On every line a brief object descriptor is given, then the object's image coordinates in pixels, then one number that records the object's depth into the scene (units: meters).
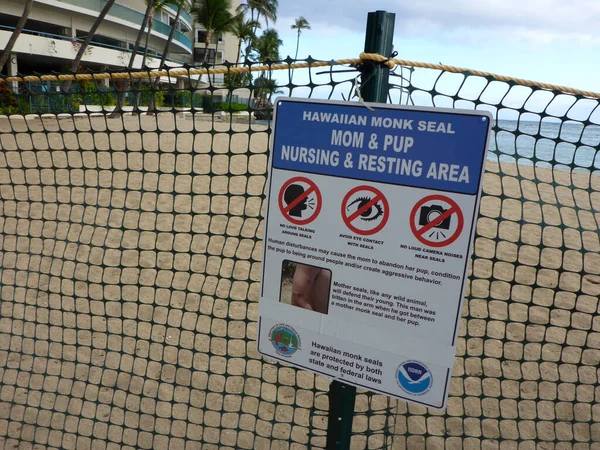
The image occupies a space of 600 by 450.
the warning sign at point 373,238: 1.42
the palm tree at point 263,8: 47.41
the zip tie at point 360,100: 1.46
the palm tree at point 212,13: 34.00
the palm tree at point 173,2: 24.70
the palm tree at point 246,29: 45.64
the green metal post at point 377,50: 1.54
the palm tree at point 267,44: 55.22
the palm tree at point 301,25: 74.94
